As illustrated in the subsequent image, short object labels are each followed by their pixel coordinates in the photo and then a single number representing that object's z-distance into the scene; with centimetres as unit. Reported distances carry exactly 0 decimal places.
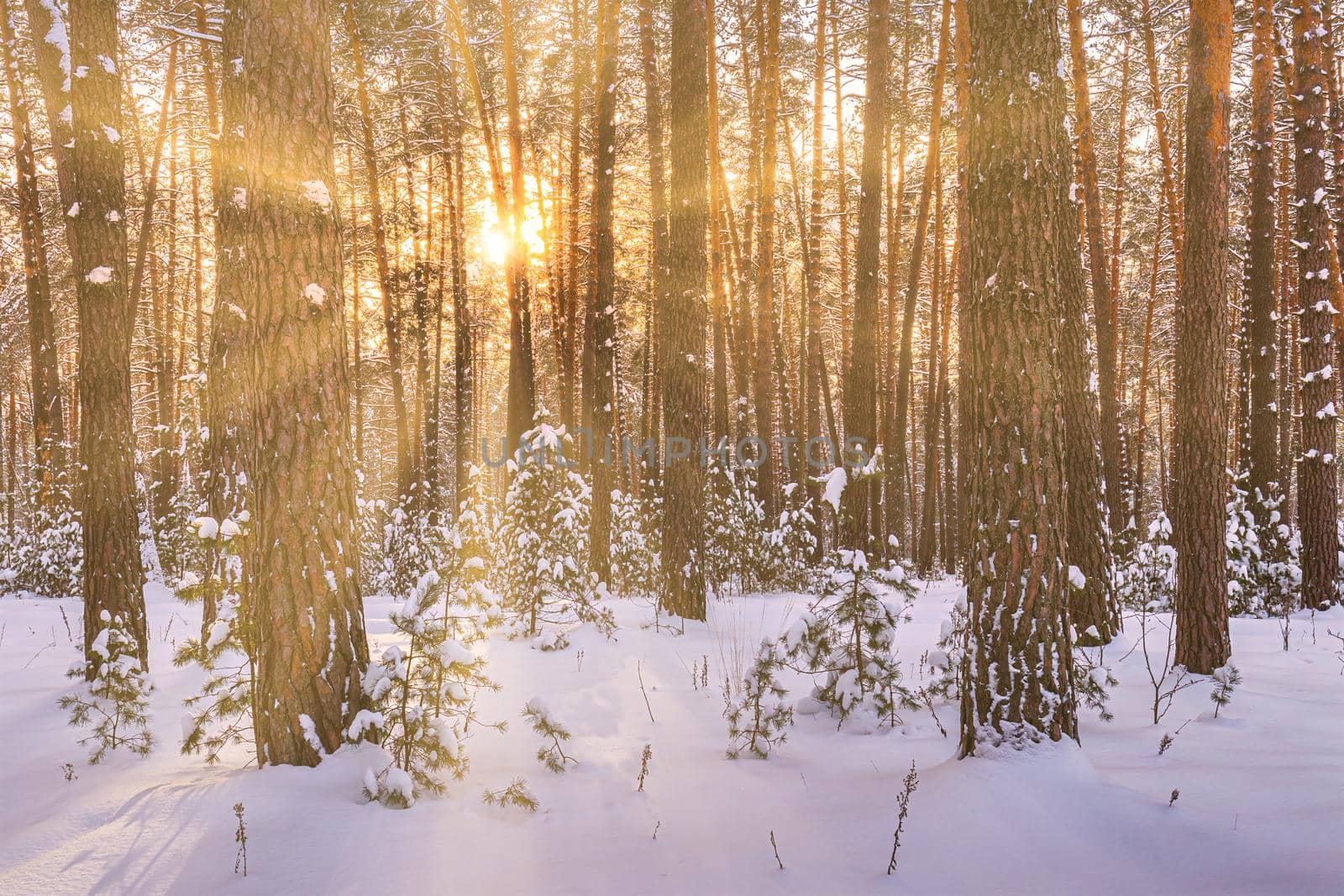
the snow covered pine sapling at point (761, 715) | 374
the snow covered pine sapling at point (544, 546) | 721
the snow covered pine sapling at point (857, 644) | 416
